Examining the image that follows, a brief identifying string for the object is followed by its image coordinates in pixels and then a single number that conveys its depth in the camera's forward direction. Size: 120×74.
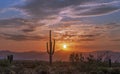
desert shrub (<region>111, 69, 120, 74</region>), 19.46
